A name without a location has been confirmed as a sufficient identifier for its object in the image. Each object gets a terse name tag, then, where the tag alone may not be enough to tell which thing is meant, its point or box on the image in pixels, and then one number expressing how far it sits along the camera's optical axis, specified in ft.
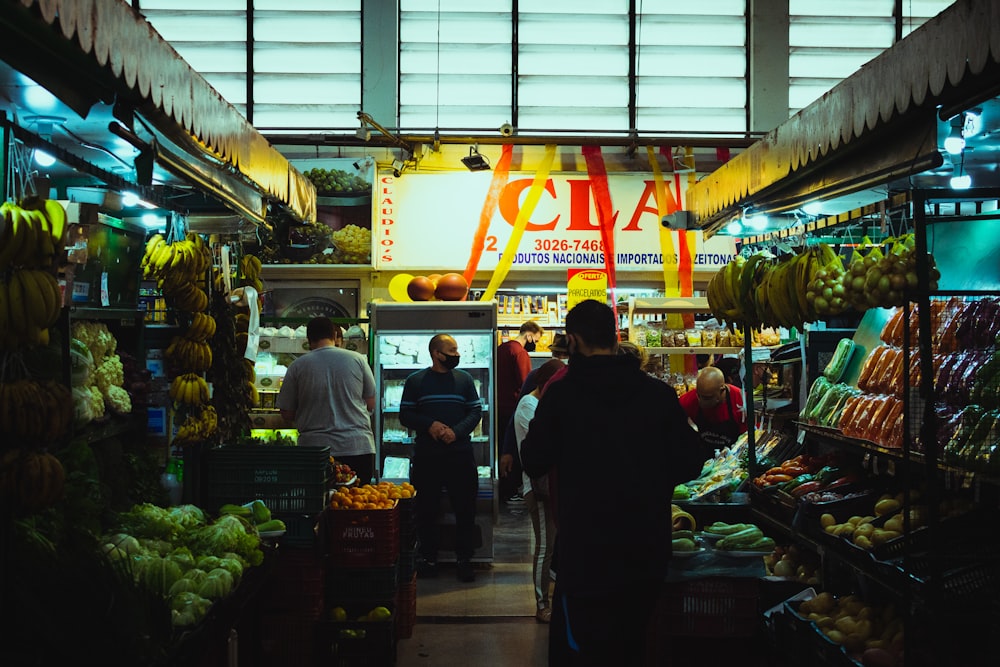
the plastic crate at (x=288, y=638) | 17.62
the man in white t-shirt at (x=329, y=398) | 22.89
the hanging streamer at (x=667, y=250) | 36.55
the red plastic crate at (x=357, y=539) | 19.02
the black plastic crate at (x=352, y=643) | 17.51
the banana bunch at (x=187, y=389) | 18.67
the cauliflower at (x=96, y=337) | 15.33
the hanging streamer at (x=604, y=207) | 36.50
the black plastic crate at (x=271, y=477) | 18.13
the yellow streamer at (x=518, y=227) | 36.06
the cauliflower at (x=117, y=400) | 15.88
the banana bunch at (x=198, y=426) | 18.42
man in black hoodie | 12.35
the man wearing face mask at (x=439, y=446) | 26.48
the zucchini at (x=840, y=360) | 19.71
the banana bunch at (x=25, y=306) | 10.67
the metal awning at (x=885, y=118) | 10.43
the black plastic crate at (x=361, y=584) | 19.07
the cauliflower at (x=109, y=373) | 15.83
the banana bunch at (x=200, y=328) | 19.21
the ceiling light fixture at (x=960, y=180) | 13.66
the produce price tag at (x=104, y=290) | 16.21
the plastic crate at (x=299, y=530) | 17.84
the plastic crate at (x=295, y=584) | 17.69
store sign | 36.27
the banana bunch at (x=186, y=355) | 18.92
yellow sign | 32.40
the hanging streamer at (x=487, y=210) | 36.19
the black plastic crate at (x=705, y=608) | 16.10
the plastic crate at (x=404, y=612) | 20.48
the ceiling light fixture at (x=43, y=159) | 13.26
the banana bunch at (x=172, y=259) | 18.04
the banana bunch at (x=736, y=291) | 19.52
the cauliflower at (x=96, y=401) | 14.94
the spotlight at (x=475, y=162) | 35.63
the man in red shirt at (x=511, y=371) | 34.22
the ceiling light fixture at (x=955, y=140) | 12.20
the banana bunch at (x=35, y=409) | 11.00
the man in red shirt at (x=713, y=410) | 25.89
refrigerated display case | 30.12
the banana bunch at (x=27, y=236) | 10.73
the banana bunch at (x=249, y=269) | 24.20
